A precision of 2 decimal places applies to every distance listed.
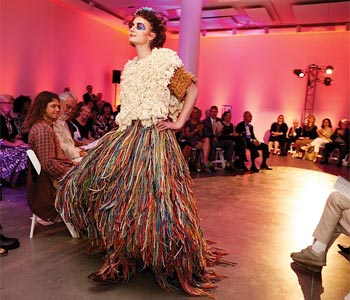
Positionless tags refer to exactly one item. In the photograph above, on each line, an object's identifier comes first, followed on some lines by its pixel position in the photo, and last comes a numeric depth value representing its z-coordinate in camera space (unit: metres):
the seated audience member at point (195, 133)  6.29
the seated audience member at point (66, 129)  3.29
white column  6.33
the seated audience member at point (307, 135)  9.61
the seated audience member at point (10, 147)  3.89
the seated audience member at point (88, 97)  8.99
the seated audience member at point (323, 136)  9.31
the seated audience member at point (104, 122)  5.30
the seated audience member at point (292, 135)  9.99
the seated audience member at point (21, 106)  5.59
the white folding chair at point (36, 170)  2.61
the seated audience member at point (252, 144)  7.14
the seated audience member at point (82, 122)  4.61
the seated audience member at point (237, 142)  6.89
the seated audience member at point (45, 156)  2.70
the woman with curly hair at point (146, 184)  1.96
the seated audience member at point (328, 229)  2.34
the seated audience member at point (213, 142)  6.58
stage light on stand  10.37
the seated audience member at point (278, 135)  10.02
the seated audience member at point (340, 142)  8.76
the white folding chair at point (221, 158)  6.78
